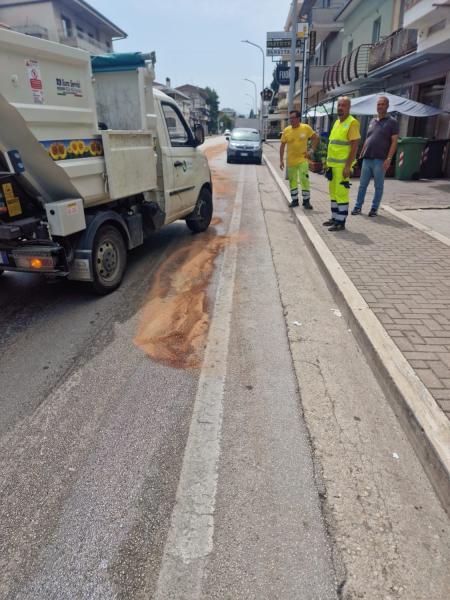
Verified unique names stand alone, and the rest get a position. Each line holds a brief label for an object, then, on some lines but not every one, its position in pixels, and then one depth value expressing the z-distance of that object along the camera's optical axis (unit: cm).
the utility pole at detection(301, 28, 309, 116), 2203
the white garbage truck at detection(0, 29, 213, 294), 376
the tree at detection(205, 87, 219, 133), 12319
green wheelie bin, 1360
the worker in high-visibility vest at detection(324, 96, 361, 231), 671
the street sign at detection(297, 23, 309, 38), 1923
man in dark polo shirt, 768
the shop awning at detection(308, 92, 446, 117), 1264
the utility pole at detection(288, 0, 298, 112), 1719
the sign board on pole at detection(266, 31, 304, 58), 2284
